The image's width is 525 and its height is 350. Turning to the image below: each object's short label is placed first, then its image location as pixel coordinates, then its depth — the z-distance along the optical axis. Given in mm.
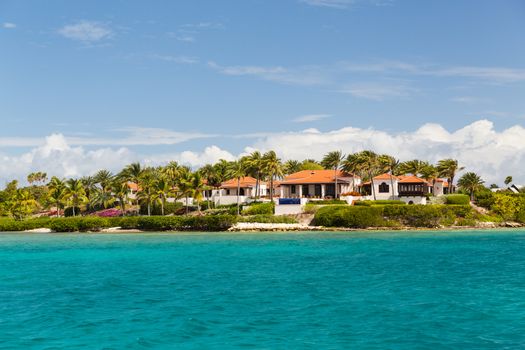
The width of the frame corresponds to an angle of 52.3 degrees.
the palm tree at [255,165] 109625
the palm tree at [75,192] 112938
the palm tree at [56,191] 112812
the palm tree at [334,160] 112250
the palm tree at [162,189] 104625
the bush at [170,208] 111250
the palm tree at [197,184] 103962
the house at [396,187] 105750
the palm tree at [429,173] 114438
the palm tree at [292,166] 165250
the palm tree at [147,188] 107188
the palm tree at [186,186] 104125
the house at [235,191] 113500
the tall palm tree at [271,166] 108125
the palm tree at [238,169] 108744
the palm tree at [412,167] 116812
